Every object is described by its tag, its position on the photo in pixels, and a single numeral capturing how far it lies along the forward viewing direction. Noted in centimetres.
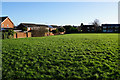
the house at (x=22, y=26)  2910
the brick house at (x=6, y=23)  2555
